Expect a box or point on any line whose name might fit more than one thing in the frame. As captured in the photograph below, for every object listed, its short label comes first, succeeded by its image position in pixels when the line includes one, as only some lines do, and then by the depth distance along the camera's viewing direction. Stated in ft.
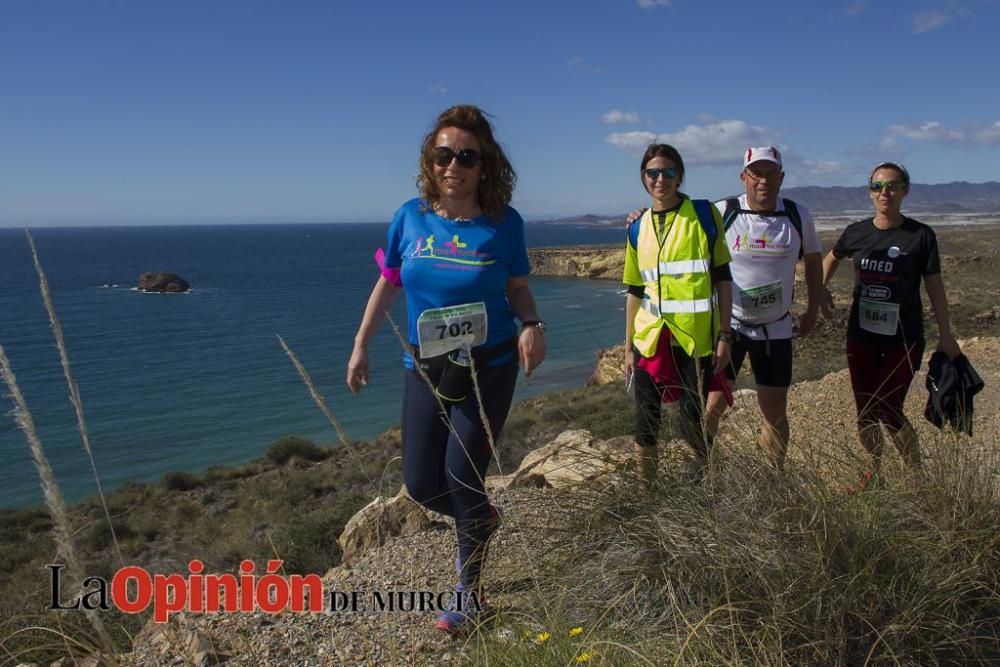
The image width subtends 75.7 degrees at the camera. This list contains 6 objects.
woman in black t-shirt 11.62
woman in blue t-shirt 8.60
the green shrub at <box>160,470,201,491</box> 48.24
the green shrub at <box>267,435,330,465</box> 54.75
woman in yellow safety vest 10.78
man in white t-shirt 11.73
